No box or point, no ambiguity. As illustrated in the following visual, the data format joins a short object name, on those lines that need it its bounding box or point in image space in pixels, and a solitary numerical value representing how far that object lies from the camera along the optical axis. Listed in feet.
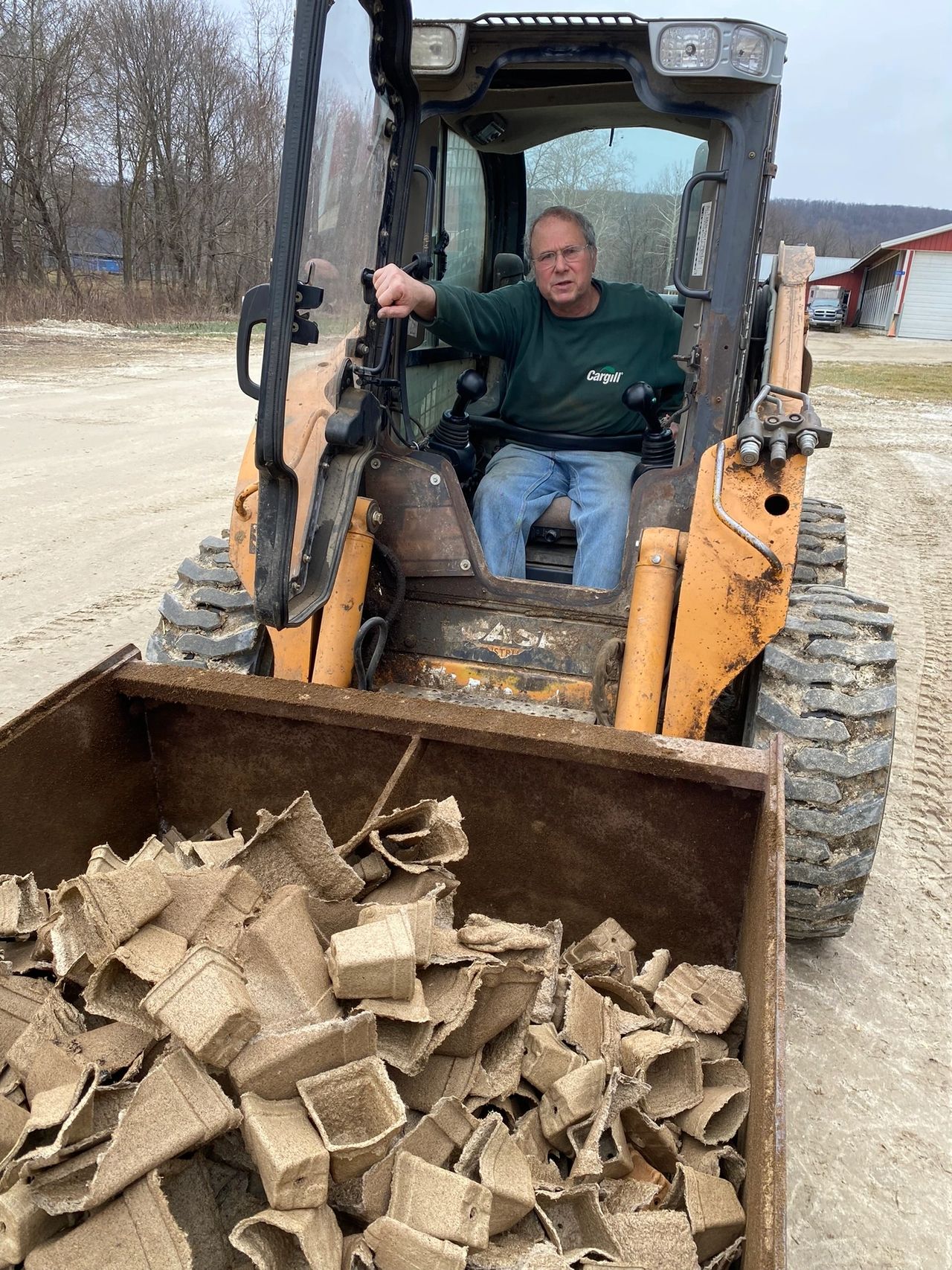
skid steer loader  7.91
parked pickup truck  137.80
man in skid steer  10.61
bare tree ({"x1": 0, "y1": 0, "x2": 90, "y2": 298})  73.20
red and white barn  127.34
